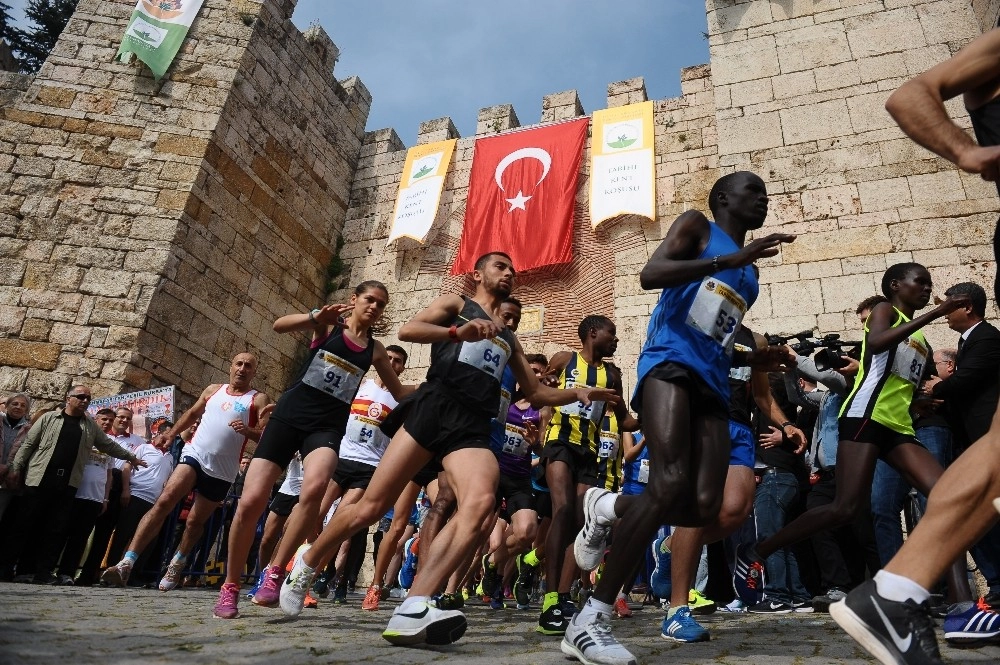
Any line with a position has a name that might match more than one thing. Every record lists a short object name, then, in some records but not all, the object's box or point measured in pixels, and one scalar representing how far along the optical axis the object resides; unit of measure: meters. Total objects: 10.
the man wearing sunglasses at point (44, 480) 6.39
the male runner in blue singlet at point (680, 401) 2.73
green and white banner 11.70
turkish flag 11.72
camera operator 5.16
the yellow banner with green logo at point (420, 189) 12.73
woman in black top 4.18
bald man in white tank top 5.87
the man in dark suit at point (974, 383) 4.38
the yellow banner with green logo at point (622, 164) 11.11
